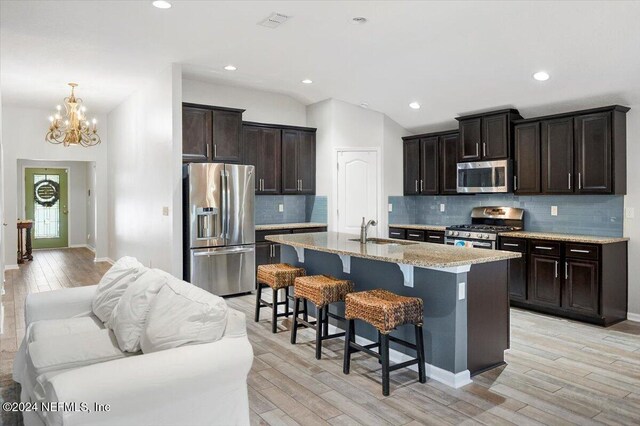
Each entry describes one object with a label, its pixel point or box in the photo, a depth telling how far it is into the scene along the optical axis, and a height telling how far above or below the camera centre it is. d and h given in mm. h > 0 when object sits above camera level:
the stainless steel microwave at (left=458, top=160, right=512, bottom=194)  5641 +377
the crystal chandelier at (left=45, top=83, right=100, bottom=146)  6548 +1277
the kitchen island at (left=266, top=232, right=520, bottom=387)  3164 -678
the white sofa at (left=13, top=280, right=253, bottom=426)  1835 -783
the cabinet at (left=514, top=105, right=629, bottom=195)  4801 +593
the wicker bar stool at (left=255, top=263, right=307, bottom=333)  4363 -700
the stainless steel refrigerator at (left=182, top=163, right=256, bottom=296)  5586 -255
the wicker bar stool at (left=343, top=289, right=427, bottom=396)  3025 -778
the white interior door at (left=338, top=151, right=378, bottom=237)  7000 +283
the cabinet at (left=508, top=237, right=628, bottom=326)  4633 -817
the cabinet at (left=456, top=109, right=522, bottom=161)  5645 +914
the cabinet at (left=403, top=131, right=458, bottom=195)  6523 +644
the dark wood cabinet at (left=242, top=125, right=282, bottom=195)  6693 +790
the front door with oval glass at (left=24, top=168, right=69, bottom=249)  11625 +73
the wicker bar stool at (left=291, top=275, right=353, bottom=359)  3705 -740
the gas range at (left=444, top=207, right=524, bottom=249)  5629 -288
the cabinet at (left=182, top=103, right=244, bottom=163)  5789 +987
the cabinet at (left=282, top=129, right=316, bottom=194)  7047 +725
